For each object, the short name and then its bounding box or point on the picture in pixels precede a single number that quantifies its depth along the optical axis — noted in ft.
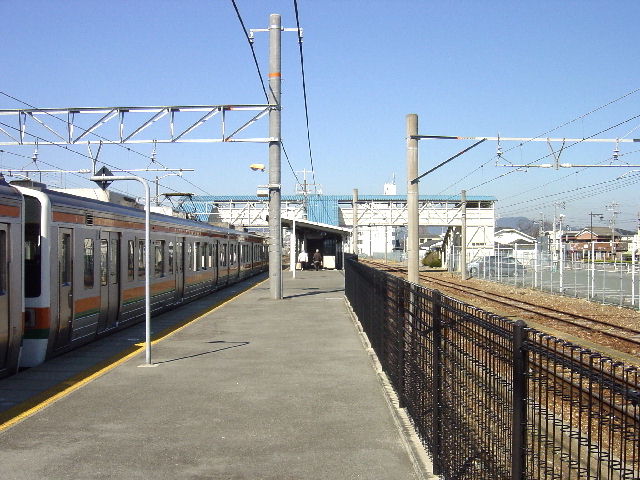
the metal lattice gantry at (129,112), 65.26
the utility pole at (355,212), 125.24
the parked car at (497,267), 126.72
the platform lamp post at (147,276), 33.12
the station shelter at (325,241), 143.43
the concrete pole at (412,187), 45.37
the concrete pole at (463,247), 129.29
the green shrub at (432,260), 223.30
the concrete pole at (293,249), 119.75
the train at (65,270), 29.50
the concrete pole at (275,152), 68.33
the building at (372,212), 192.44
